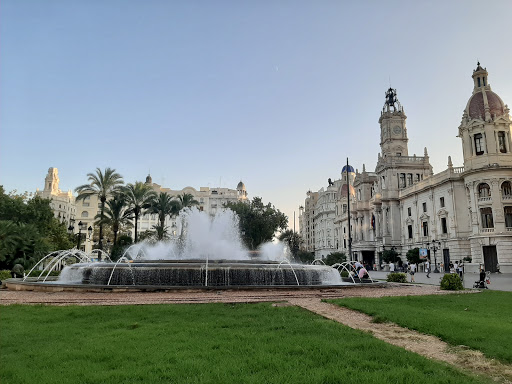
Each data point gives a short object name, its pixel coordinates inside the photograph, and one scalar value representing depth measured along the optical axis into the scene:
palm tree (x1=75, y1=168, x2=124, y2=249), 38.06
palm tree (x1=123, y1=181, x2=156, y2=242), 41.66
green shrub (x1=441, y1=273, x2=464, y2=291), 17.31
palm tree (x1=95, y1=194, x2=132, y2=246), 40.00
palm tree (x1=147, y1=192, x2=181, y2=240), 46.31
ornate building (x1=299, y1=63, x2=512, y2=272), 39.22
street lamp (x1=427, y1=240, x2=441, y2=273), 44.61
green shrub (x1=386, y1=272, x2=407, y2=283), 22.22
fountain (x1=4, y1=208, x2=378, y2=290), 15.60
